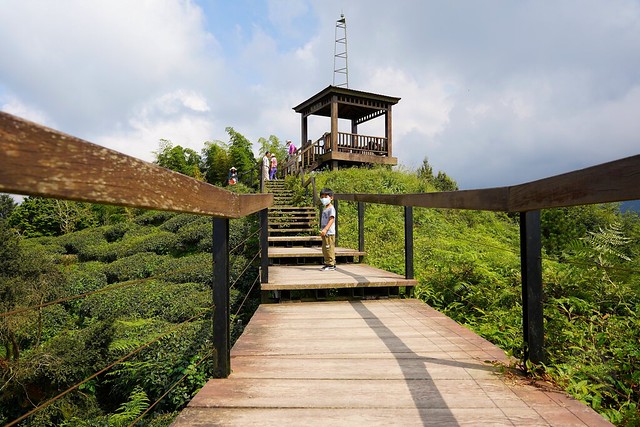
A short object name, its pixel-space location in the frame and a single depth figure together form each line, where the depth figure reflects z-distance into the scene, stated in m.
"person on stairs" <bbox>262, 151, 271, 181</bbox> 17.67
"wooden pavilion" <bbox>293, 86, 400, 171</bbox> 19.08
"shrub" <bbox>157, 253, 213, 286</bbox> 8.14
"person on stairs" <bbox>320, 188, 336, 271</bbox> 5.69
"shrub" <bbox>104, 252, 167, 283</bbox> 10.23
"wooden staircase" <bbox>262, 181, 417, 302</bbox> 4.18
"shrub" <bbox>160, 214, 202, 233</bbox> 15.00
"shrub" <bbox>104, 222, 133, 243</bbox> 17.95
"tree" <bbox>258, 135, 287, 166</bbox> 37.84
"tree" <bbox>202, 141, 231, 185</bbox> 33.19
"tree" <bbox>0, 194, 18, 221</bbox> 30.50
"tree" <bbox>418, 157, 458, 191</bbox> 19.90
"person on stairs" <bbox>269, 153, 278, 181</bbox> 21.38
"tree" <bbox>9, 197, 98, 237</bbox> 24.59
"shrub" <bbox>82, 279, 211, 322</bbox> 6.04
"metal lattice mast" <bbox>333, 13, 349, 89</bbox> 26.32
